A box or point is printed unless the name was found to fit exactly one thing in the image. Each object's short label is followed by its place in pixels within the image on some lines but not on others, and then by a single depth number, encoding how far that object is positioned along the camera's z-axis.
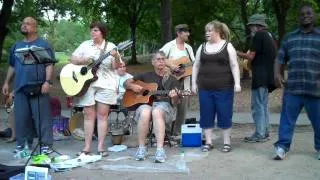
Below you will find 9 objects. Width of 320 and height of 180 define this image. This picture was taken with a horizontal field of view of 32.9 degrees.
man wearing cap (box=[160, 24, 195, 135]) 8.22
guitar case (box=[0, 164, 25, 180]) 5.52
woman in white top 7.14
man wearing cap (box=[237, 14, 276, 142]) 7.73
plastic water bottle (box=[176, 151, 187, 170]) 6.53
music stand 7.00
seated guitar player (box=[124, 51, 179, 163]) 7.00
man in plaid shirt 6.55
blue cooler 7.73
